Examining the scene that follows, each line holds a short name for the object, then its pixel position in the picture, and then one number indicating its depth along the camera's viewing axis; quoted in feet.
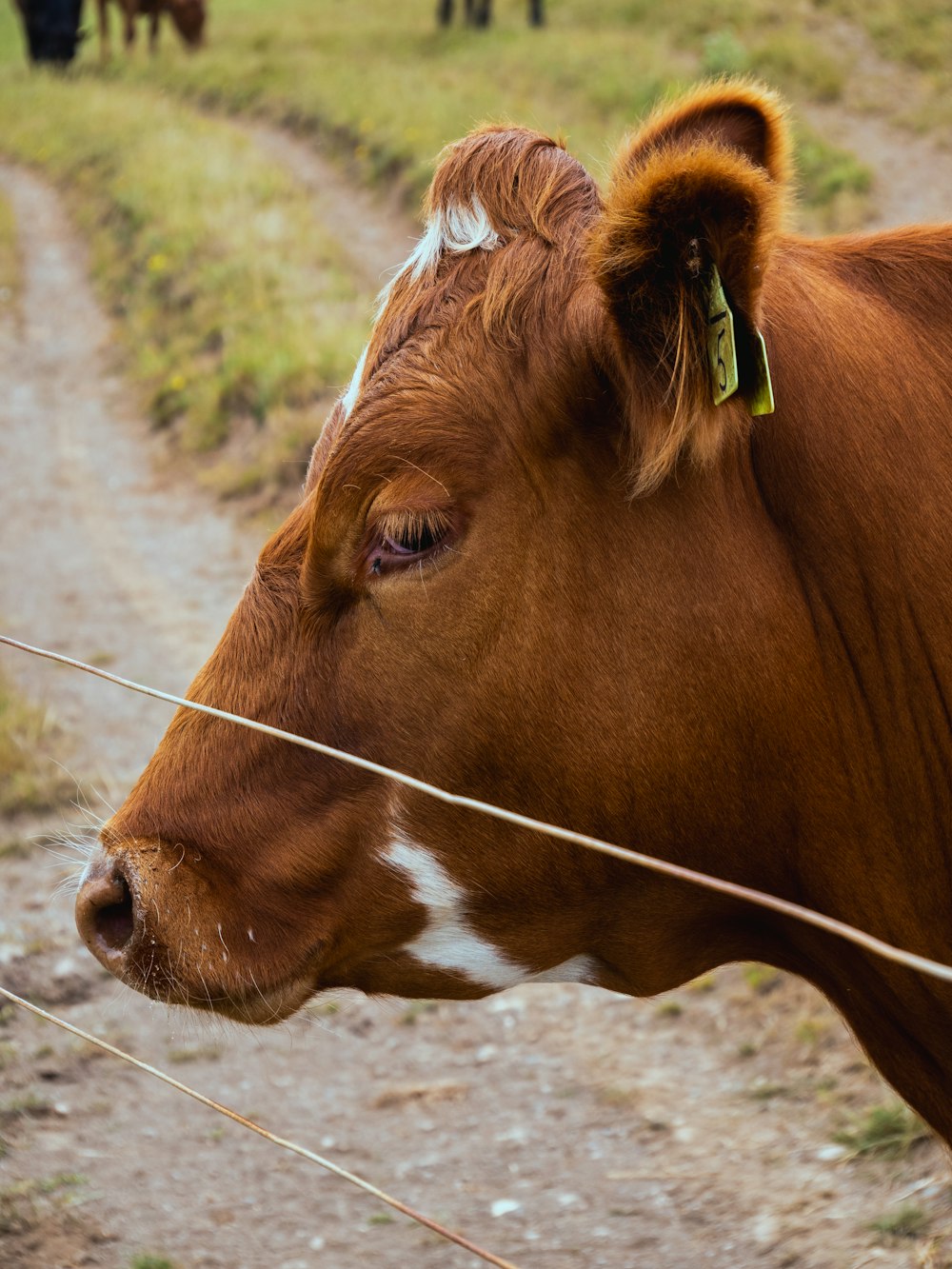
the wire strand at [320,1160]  6.49
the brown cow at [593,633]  6.72
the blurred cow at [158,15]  86.99
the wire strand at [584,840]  4.94
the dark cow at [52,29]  86.38
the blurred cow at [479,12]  69.10
